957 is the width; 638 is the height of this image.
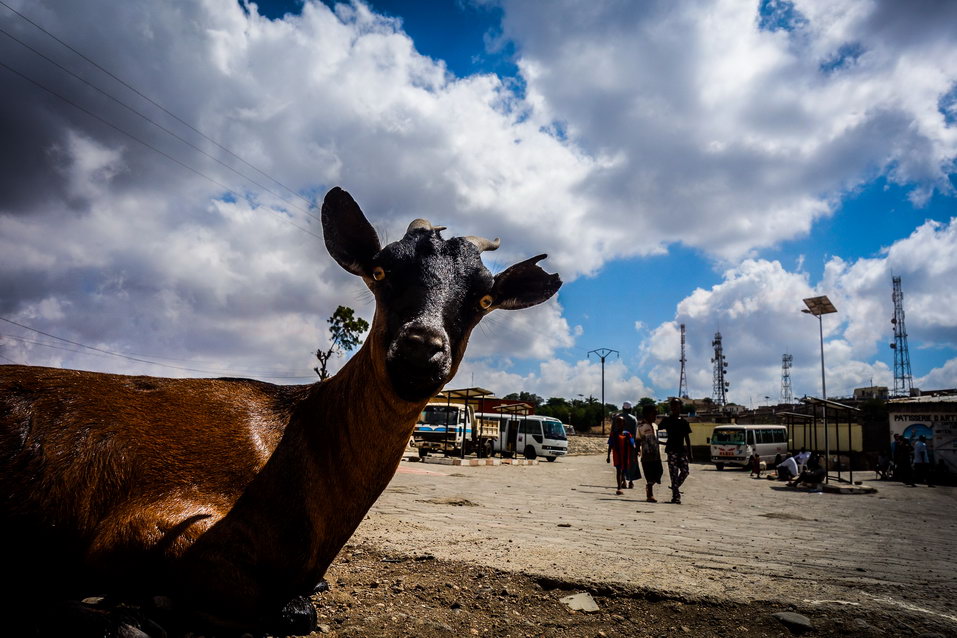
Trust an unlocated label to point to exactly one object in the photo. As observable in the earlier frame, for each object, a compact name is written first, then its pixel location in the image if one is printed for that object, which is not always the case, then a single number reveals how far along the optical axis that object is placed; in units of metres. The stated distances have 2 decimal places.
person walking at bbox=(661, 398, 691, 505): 11.20
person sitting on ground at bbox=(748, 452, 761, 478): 21.88
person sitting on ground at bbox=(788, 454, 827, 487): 16.22
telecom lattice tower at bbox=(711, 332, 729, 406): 95.62
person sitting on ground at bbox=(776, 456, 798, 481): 18.12
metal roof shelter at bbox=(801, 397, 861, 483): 16.26
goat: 2.37
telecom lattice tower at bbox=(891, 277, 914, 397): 69.19
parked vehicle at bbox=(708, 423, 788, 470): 27.88
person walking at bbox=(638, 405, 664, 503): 11.53
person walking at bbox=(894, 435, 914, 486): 21.14
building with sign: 22.53
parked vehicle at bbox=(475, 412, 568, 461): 31.47
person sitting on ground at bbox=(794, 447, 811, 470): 19.14
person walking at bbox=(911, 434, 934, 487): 20.61
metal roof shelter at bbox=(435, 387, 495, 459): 24.32
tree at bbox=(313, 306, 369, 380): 41.59
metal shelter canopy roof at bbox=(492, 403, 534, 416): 29.28
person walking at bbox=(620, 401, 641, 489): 12.93
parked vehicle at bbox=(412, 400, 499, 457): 26.45
